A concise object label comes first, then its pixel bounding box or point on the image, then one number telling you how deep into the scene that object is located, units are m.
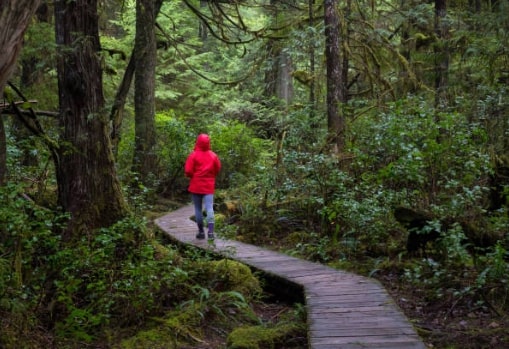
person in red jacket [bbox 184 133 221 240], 9.17
